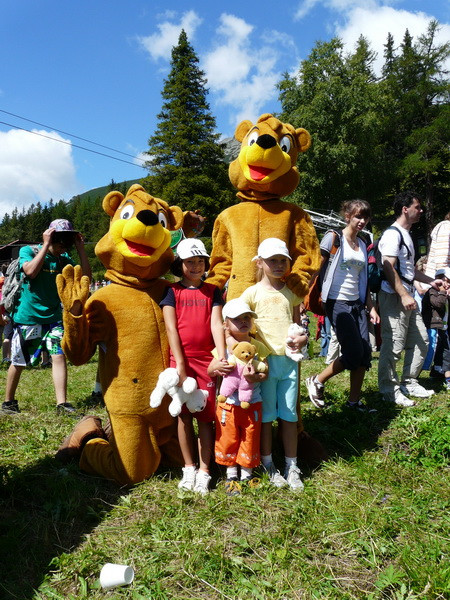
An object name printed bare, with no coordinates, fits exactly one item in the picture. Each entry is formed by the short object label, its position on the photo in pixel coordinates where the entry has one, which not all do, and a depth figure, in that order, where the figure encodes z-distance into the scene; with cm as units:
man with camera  502
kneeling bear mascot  317
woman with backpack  441
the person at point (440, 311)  542
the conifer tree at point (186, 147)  3388
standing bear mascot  352
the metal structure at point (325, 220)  2085
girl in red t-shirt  321
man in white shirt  487
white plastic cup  231
